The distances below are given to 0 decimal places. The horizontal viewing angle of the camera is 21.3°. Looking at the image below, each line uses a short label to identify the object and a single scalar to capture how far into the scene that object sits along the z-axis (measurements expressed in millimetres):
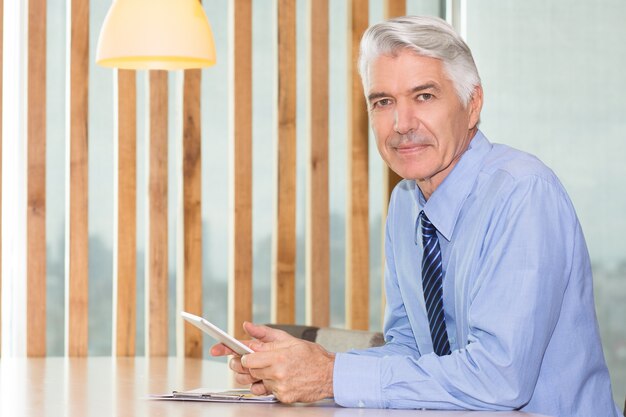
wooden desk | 2254
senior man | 2221
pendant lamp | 3042
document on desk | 2347
